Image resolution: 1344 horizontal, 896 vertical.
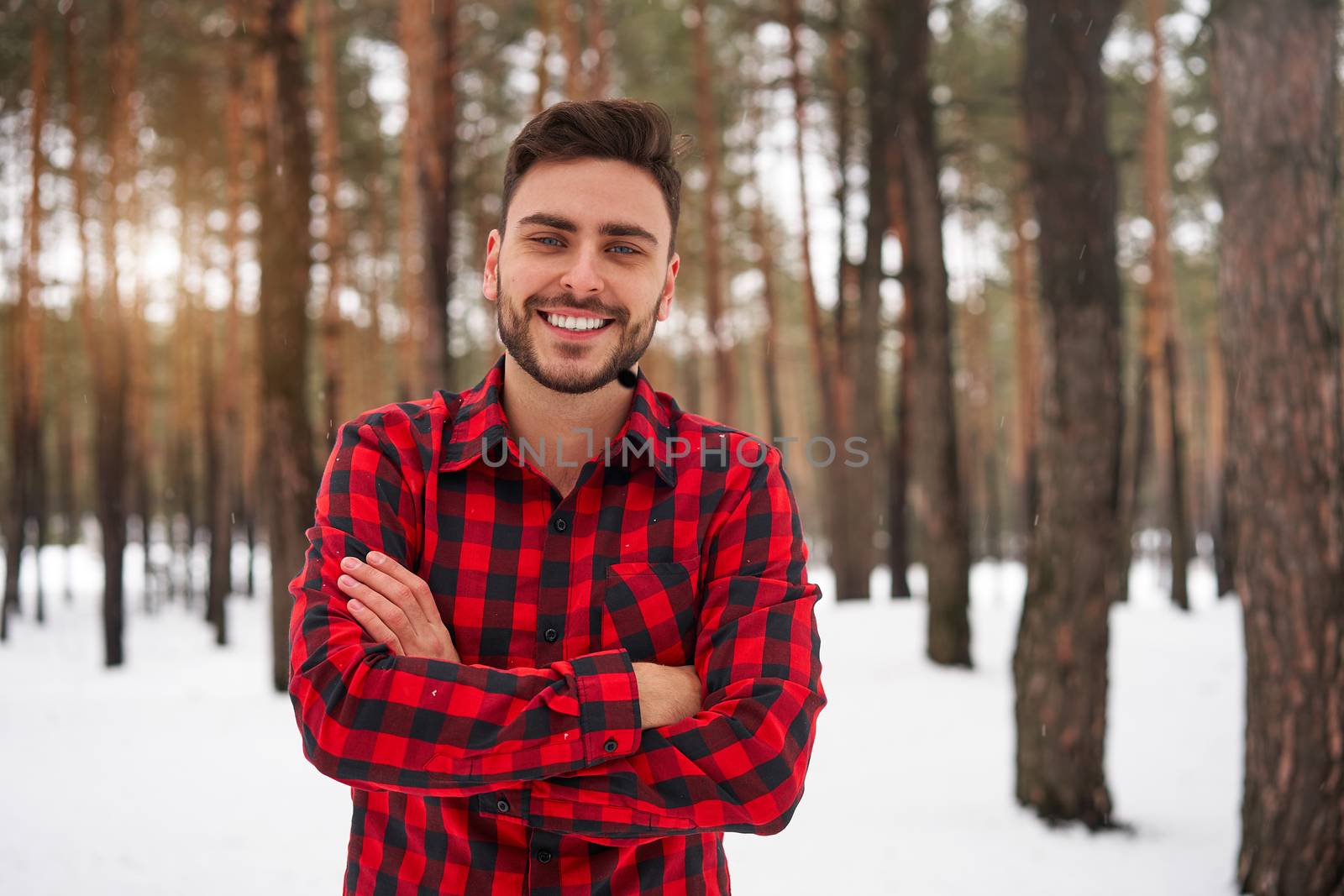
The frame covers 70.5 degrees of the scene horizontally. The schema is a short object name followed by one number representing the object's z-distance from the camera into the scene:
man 1.79
